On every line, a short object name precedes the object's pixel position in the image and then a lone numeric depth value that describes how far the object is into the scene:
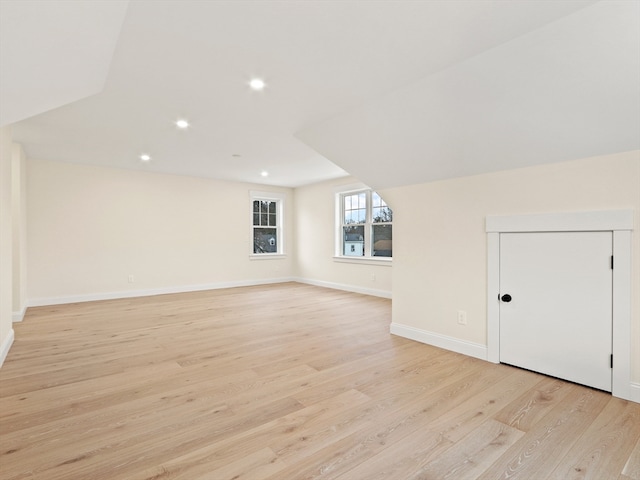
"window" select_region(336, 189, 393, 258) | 6.29
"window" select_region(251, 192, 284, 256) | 7.89
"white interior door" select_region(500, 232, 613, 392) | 2.39
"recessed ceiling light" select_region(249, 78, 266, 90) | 2.65
